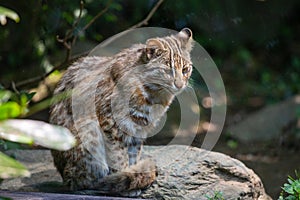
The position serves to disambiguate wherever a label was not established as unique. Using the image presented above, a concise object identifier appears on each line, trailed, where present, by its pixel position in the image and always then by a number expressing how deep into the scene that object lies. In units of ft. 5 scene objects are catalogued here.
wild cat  26.43
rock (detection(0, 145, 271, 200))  26.50
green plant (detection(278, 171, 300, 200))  24.12
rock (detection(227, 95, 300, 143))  48.44
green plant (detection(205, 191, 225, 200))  25.14
